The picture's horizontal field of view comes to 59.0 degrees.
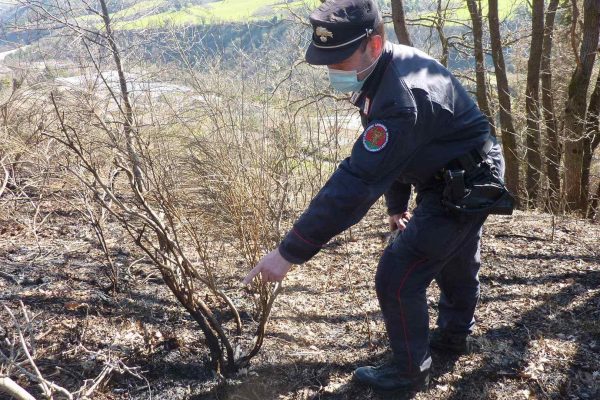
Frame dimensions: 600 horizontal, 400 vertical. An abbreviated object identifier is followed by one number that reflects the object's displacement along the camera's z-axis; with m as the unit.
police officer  1.97
